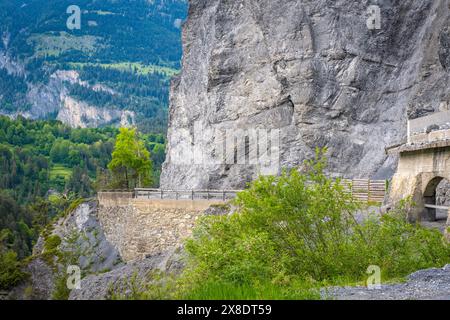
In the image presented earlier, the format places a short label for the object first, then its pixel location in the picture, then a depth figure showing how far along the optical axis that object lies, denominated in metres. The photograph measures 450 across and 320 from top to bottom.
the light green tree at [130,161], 74.62
